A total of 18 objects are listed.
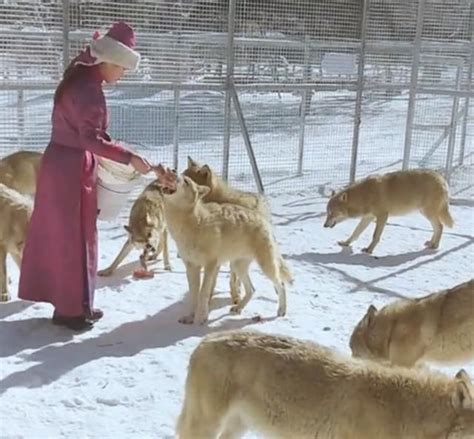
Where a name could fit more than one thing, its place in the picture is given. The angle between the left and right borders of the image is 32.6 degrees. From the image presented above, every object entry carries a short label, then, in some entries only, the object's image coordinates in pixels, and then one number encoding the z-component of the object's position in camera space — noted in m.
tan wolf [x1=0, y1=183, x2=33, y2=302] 6.24
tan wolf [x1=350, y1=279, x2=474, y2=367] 4.53
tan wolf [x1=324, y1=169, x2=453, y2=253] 8.89
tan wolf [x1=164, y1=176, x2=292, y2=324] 6.03
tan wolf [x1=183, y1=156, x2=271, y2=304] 6.90
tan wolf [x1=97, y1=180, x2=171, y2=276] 6.66
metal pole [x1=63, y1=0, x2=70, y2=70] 8.49
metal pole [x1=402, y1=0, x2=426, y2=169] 11.02
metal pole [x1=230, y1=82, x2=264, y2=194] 9.61
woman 5.33
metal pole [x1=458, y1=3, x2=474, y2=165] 11.63
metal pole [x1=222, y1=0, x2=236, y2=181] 9.48
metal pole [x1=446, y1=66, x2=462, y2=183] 11.73
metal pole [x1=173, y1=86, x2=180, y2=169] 10.34
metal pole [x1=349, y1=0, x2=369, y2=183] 10.73
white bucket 5.76
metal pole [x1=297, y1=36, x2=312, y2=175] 10.95
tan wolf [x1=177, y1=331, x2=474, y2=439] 3.18
